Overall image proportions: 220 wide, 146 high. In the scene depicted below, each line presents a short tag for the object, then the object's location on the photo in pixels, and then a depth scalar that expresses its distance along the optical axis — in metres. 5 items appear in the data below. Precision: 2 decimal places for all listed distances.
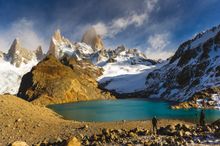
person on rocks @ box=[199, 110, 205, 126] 23.63
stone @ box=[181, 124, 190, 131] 16.50
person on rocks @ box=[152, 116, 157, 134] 21.15
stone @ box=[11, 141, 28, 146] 13.45
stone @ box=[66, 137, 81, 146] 13.60
